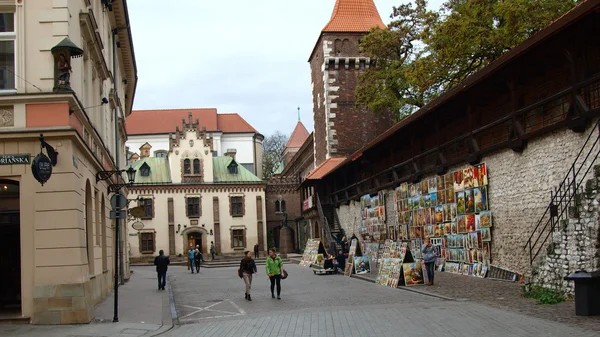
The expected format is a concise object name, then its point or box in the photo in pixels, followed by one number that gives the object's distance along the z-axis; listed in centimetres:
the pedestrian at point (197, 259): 4238
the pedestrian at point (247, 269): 2064
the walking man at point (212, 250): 5984
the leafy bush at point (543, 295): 1501
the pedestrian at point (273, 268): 2067
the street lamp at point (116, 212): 1526
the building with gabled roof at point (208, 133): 9381
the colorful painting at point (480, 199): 2302
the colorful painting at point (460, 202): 2477
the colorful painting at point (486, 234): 2256
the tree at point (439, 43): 2930
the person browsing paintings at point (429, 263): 2167
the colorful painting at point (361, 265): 2894
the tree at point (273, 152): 10050
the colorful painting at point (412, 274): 2195
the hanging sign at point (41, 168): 1320
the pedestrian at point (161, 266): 2639
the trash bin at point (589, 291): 1261
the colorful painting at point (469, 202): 2395
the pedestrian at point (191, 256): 4194
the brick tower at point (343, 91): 5494
